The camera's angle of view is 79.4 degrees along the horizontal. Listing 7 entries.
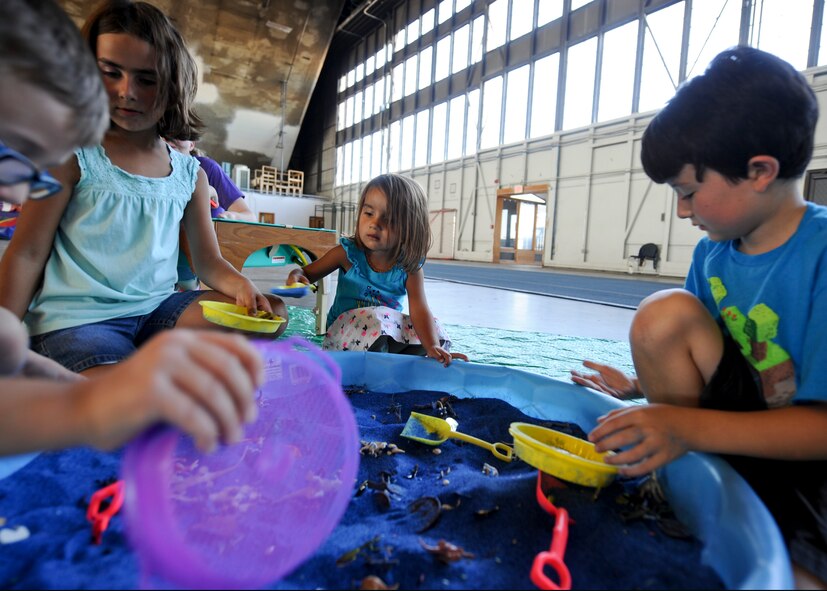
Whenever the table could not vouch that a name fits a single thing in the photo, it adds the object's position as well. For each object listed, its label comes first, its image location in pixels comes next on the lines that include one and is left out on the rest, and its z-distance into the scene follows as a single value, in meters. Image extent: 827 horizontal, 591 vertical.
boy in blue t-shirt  0.63
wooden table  1.85
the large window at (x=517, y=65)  5.78
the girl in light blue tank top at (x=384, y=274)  1.54
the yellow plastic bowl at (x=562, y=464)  0.70
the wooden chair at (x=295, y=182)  14.01
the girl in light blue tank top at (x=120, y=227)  0.98
